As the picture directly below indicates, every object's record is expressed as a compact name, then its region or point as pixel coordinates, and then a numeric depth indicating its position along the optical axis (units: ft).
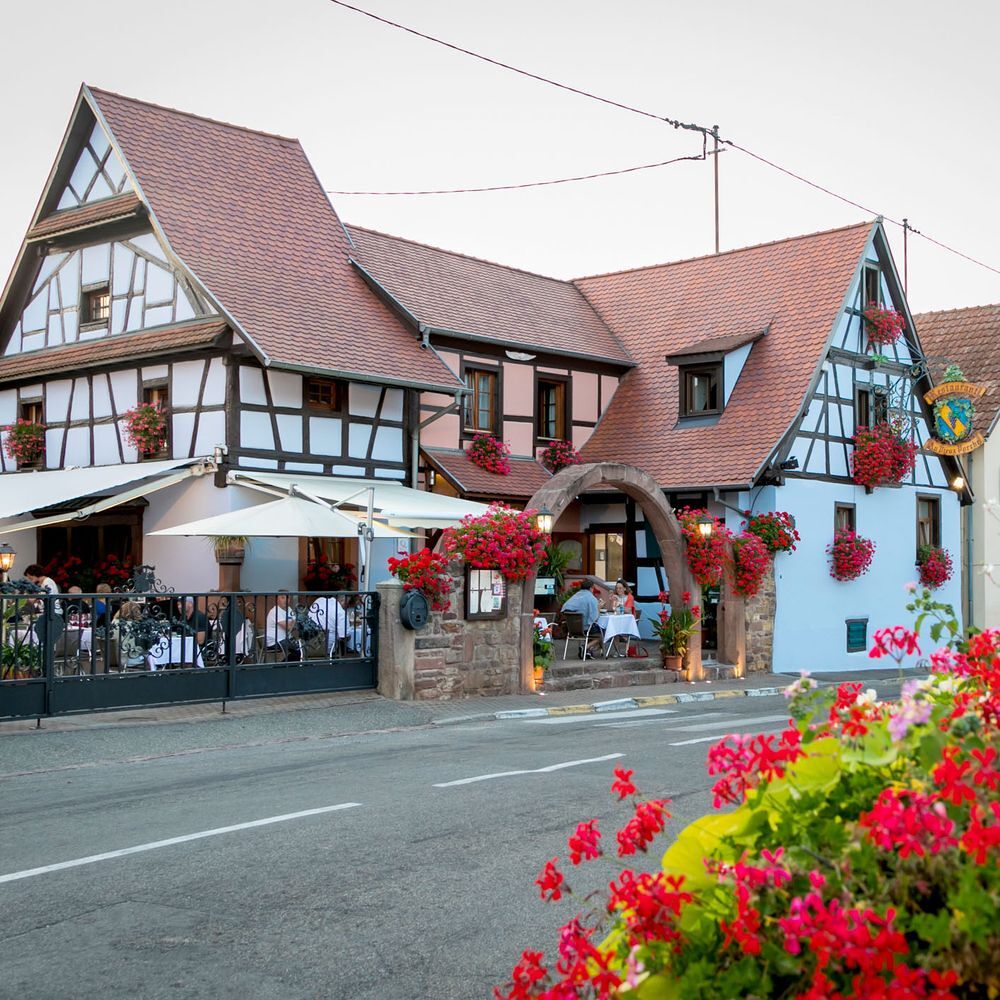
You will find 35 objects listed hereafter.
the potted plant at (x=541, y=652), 65.57
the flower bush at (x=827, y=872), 6.93
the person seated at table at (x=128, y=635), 49.83
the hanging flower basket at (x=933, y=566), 97.45
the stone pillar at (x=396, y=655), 58.34
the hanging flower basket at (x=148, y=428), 75.20
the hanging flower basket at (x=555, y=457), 91.91
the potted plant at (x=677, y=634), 74.49
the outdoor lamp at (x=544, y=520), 65.05
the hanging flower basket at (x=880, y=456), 89.56
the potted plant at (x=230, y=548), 69.21
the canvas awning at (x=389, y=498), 66.72
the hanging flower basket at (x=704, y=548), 75.05
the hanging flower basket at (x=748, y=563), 77.15
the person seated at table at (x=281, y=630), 55.47
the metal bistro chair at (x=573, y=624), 82.22
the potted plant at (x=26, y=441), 83.66
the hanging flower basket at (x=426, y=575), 58.59
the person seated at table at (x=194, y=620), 52.16
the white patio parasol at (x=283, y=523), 60.59
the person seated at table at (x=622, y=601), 76.00
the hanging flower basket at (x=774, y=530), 81.35
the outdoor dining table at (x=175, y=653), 51.03
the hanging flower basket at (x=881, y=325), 90.79
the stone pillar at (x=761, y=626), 79.82
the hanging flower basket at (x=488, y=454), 86.28
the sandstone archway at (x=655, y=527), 67.21
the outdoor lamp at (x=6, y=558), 67.46
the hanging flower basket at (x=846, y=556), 87.51
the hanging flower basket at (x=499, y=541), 61.05
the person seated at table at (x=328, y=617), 56.90
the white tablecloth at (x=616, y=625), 73.20
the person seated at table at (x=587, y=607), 73.31
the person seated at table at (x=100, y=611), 48.90
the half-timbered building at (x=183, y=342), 73.26
